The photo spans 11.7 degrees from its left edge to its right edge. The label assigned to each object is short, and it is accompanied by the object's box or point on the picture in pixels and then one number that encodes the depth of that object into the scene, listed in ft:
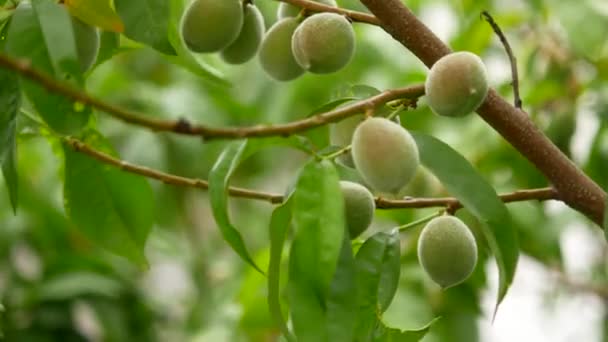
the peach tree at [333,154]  4.07
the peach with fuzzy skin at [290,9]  4.44
